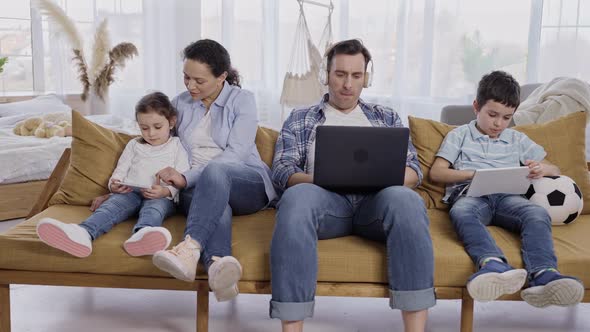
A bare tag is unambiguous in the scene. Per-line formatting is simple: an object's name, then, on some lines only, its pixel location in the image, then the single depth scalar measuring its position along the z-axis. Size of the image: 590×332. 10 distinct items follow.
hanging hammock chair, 4.21
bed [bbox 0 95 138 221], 3.52
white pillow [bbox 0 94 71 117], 4.63
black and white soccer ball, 2.20
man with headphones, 1.78
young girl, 1.91
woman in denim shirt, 1.95
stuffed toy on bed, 4.02
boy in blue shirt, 1.81
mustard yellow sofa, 1.93
